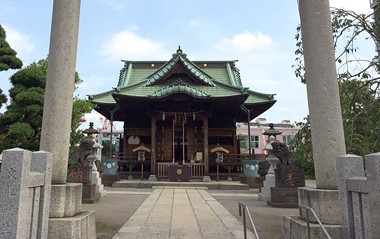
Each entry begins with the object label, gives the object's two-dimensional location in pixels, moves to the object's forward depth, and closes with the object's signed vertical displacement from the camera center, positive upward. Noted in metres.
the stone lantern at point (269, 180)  9.76 -0.72
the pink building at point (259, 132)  45.90 +4.91
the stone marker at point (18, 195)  2.75 -0.37
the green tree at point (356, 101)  6.38 +1.46
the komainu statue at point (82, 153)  9.16 +0.27
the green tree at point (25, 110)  7.99 +1.54
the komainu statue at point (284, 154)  8.71 +0.21
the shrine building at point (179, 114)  17.27 +3.31
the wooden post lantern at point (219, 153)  17.28 +0.49
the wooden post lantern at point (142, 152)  17.47 +0.53
